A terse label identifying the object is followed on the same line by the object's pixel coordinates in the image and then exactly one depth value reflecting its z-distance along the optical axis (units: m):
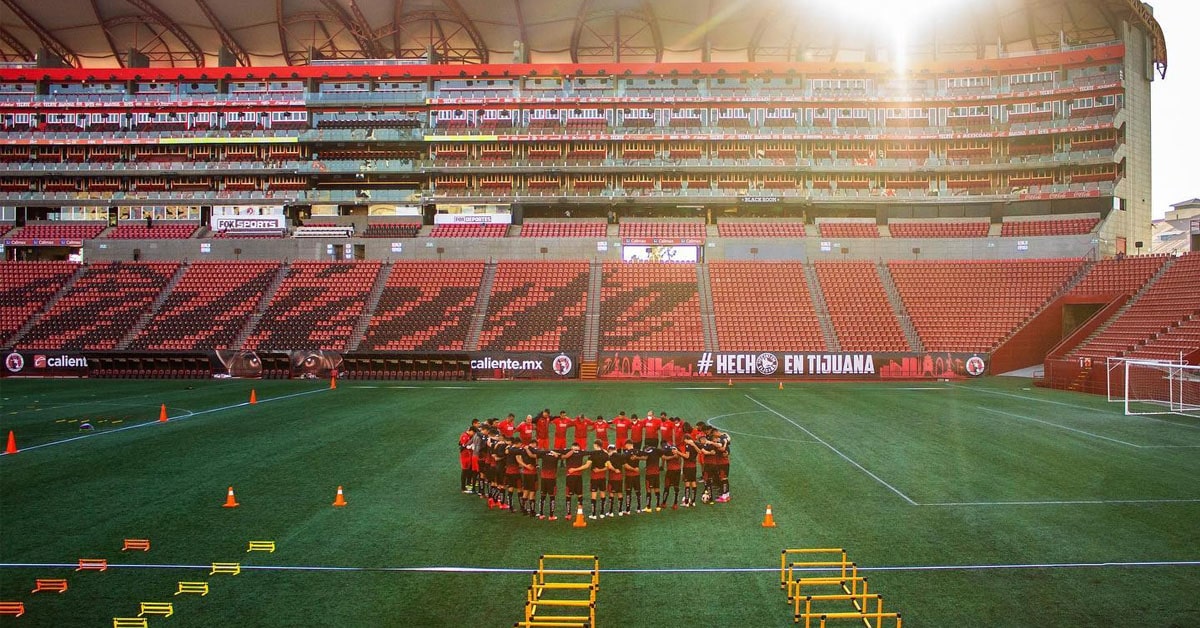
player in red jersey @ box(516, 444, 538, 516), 13.98
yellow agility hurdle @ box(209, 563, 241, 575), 10.84
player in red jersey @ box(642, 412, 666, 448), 18.39
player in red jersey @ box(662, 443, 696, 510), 14.38
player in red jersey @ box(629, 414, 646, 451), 18.97
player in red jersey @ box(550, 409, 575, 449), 17.52
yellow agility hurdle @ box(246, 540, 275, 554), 11.84
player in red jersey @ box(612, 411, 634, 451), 17.39
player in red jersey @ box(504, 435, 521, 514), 14.21
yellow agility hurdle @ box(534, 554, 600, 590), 9.54
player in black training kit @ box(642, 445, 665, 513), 14.48
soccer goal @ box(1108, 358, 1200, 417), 27.64
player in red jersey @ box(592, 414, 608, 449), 16.53
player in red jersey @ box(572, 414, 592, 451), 17.44
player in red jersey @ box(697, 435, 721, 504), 14.74
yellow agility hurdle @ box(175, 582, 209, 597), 10.02
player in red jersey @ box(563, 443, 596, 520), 13.84
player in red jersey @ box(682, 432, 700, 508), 14.63
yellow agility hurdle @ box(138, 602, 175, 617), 9.28
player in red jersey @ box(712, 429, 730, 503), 14.83
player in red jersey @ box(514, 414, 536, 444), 17.12
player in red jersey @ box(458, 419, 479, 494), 15.41
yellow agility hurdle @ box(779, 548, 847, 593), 9.86
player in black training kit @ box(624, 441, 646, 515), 14.04
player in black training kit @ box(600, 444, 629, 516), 13.90
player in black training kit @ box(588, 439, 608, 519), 13.88
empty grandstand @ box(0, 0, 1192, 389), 48.59
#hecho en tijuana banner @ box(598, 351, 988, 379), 40.41
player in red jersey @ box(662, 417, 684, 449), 17.11
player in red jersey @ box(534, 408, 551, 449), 18.44
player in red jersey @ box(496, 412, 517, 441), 17.38
